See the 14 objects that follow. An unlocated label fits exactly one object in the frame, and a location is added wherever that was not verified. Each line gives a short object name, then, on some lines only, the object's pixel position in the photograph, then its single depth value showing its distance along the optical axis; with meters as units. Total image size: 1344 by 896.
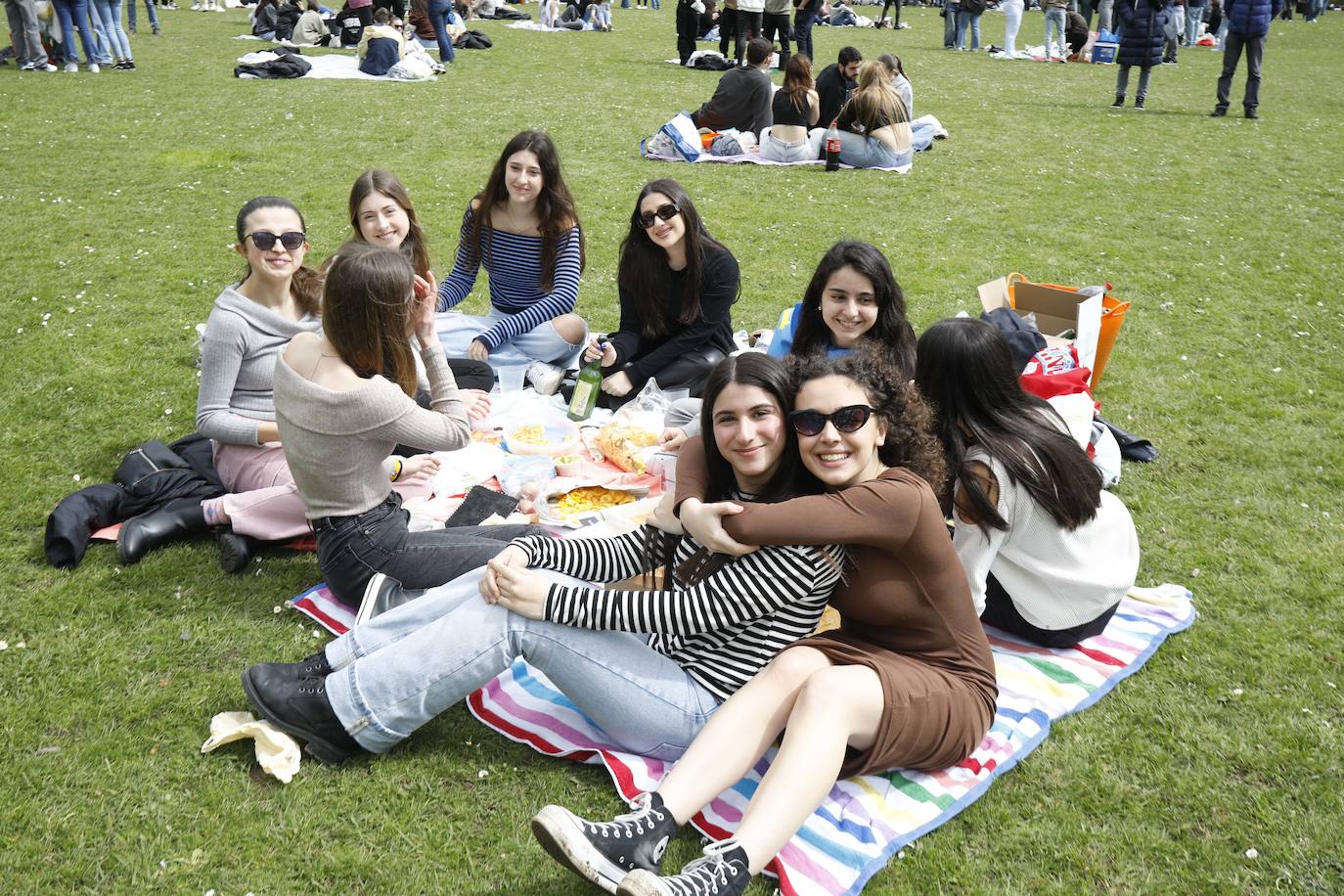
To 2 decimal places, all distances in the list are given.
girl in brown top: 2.86
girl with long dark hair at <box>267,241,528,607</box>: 3.74
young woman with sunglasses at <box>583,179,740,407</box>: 5.88
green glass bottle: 6.02
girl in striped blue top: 6.43
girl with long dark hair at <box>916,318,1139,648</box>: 3.67
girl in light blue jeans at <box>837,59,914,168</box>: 11.84
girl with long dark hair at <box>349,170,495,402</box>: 5.65
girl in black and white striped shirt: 3.18
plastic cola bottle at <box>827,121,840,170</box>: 11.95
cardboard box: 6.31
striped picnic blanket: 3.08
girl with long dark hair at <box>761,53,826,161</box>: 12.13
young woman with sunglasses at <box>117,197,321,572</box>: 4.54
